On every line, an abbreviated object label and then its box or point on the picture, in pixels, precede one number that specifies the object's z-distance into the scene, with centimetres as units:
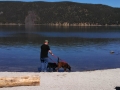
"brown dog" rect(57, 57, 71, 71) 1529
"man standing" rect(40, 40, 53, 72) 1427
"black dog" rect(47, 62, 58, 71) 1549
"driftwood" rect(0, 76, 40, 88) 1032
